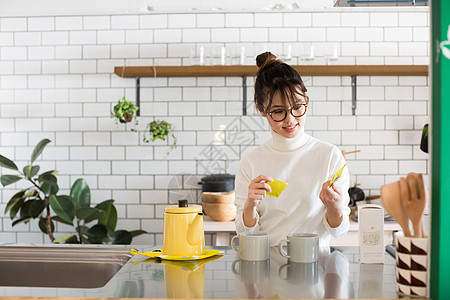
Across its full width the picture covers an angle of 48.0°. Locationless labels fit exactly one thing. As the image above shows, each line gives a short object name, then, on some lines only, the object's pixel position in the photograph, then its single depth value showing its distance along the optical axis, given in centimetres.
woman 208
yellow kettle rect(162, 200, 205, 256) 175
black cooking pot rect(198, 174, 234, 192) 387
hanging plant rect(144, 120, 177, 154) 403
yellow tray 175
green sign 119
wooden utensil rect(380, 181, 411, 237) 128
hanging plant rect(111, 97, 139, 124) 395
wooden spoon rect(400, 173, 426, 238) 126
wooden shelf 394
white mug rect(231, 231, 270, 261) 174
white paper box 168
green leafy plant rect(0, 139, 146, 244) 371
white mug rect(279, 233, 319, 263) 171
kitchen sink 189
